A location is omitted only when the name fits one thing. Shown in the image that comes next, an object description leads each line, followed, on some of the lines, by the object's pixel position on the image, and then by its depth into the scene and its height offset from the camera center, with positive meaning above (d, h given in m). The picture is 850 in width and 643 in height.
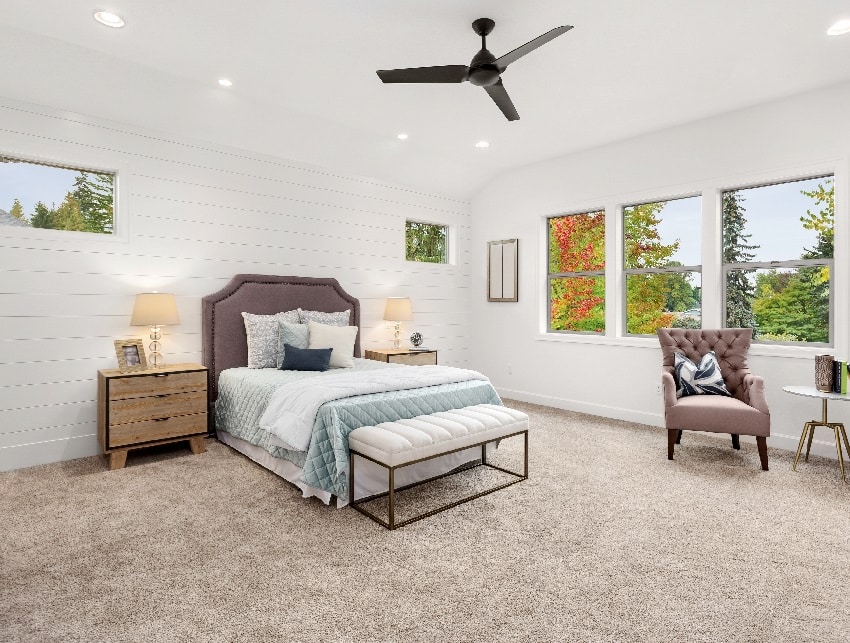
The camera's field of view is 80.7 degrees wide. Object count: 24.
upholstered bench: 2.65 -0.65
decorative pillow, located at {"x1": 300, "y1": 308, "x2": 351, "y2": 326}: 4.83 +0.04
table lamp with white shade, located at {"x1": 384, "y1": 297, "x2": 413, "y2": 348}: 5.61 +0.13
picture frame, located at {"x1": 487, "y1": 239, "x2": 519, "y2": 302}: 6.17 +0.66
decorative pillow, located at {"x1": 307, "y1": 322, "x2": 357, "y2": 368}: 4.44 -0.18
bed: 2.89 -0.51
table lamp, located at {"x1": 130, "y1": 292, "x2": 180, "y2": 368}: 3.87 +0.06
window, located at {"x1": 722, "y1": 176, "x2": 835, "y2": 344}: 4.10 +0.57
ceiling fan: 2.89 +1.48
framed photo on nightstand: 3.86 -0.28
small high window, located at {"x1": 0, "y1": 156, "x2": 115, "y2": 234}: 3.70 +0.95
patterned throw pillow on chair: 3.98 -0.43
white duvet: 2.98 -0.45
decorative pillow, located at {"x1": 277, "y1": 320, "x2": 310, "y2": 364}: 4.46 -0.14
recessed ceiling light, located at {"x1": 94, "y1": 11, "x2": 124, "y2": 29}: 3.02 +1.84
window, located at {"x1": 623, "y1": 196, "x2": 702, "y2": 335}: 4.84 +0.60
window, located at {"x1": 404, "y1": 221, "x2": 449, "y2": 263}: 6.24 +1.03
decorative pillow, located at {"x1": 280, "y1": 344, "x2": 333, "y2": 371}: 4.21 -0.32
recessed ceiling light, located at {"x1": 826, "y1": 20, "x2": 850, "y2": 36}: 3.05 +1.85
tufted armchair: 3.52 -0.56
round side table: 3.34 -0.69
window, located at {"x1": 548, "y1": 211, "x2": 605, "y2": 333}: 5.56 +0.58
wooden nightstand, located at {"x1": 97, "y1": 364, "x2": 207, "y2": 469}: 3.55 -0.66
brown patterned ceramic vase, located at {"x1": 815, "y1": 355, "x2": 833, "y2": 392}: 3.49 -0.33
